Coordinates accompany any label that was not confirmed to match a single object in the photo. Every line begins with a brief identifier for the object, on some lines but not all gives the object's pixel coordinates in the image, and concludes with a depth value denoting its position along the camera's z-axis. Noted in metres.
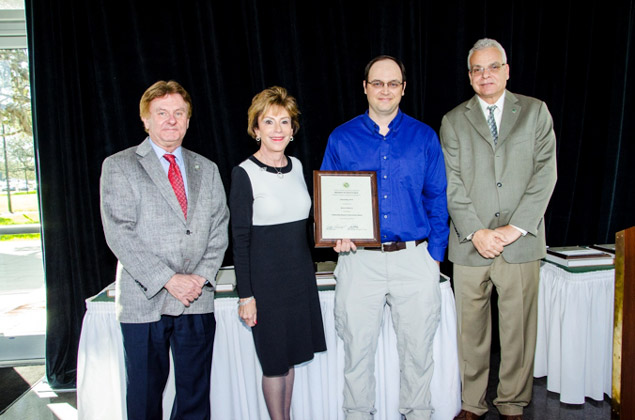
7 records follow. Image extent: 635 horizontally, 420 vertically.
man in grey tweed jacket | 1.82
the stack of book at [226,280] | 2.47
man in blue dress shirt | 2.05
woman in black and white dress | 1.89
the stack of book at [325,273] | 2.48
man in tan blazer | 2.22
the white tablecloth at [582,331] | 2.60
